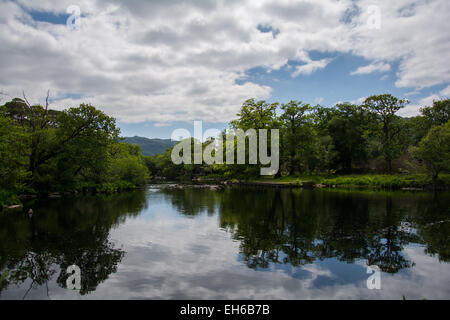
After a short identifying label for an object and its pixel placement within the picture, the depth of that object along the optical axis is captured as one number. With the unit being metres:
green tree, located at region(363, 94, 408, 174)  50.78
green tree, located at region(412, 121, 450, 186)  39.31
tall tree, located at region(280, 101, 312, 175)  58.97
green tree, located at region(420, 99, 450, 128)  55.25
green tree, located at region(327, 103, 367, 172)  61.23
